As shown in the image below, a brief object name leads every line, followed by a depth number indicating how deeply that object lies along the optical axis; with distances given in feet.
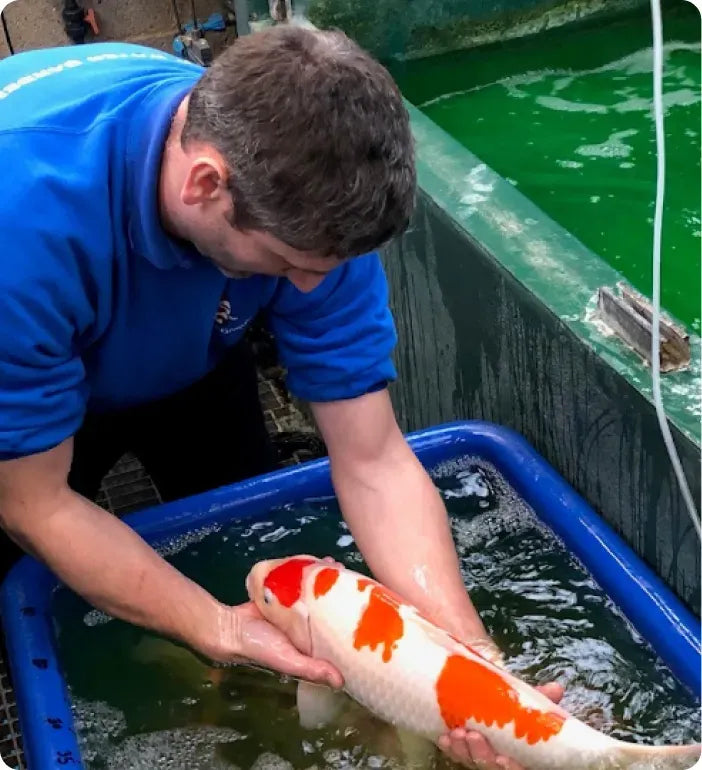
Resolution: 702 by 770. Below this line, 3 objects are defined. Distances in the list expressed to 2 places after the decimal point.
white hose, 5.14
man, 4.36
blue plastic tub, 6.03
